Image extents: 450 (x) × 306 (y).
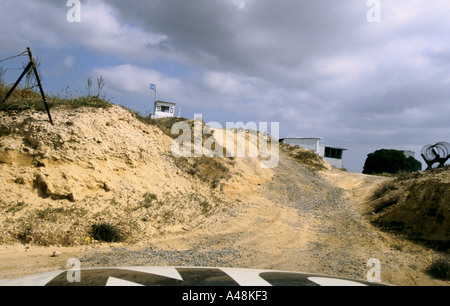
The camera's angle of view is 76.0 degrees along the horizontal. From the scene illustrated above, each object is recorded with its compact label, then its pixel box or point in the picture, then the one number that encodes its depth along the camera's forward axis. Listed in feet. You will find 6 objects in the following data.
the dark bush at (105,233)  24.80
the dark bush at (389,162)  130.62
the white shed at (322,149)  125.77
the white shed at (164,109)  139.07
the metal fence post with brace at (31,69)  26.63
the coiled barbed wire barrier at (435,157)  46.39
